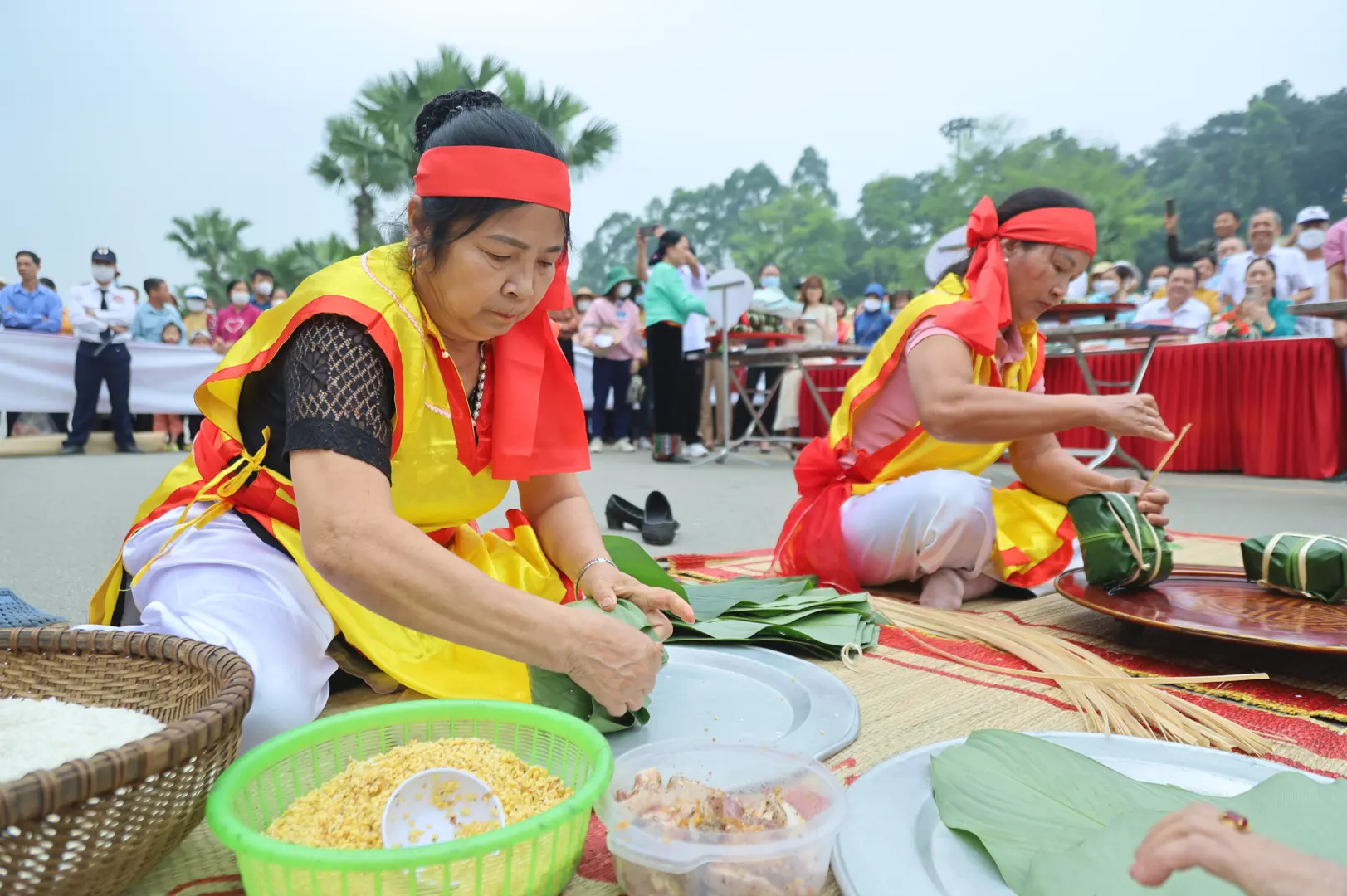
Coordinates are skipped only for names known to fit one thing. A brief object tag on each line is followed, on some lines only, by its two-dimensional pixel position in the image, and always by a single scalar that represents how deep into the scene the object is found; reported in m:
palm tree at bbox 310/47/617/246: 14.99
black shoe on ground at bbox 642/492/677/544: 3.24
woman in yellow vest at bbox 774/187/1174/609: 2.10
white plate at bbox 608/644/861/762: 1.28
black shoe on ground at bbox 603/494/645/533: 3.53
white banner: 7.79
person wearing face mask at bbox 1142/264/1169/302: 8.25
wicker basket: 0.69
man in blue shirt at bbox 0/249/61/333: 8.05
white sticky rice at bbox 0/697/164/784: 0.83
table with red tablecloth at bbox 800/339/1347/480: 5.21
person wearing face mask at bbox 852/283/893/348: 8.72
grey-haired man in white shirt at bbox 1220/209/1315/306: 6.26
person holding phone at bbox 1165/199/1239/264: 7.17
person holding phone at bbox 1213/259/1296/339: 5.67
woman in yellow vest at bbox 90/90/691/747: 1.06
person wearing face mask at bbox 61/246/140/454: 7.71
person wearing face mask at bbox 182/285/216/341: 9.61
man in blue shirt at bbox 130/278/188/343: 8.66
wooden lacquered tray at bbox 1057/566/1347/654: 1.44
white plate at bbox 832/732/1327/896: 0.84
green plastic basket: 0.71
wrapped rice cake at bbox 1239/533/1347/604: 1.64
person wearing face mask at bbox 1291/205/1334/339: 6.20
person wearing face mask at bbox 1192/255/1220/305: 7.02
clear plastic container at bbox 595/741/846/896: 0.79
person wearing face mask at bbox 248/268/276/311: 9.05
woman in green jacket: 6.54
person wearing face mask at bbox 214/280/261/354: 9.16
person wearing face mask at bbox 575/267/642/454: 8.48
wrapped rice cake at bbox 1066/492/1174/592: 1.77
